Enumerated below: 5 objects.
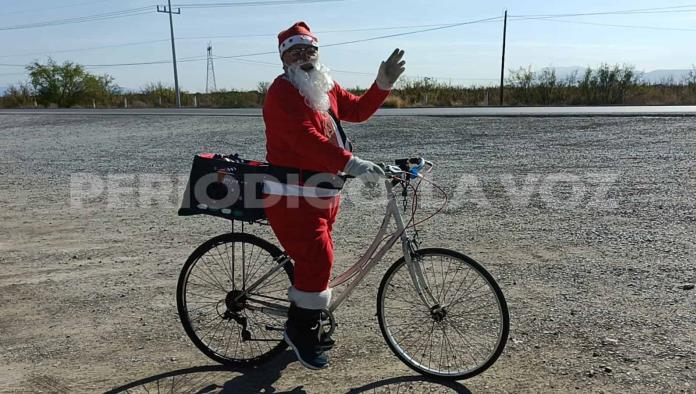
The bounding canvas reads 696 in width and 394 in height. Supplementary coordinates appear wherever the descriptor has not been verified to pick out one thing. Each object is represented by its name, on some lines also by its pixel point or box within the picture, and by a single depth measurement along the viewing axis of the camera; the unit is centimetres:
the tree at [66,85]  5278
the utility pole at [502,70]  3538
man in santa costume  295
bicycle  328
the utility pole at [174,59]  4406
